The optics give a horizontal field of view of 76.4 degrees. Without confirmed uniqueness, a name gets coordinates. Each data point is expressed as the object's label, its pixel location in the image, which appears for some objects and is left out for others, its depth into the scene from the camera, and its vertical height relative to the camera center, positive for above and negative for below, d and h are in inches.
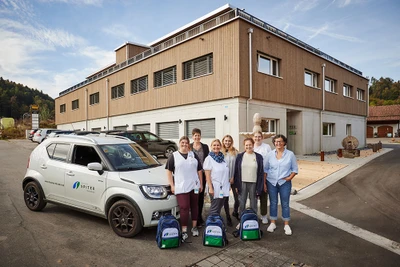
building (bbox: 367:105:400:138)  1866.4 +72.4
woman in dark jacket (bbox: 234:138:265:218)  183.3 -30.9
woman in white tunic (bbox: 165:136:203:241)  168.1 -31.0
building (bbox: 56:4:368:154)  514.0 +117.6
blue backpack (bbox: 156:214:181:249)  153.3 -61.6
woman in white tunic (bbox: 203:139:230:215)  177.2 -32.4
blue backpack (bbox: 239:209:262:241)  166.4 -62.8
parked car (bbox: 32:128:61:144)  996.6 -6.0
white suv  165.5 -35.0
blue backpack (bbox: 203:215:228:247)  157.2 -63.9
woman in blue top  181.0 -31.3
